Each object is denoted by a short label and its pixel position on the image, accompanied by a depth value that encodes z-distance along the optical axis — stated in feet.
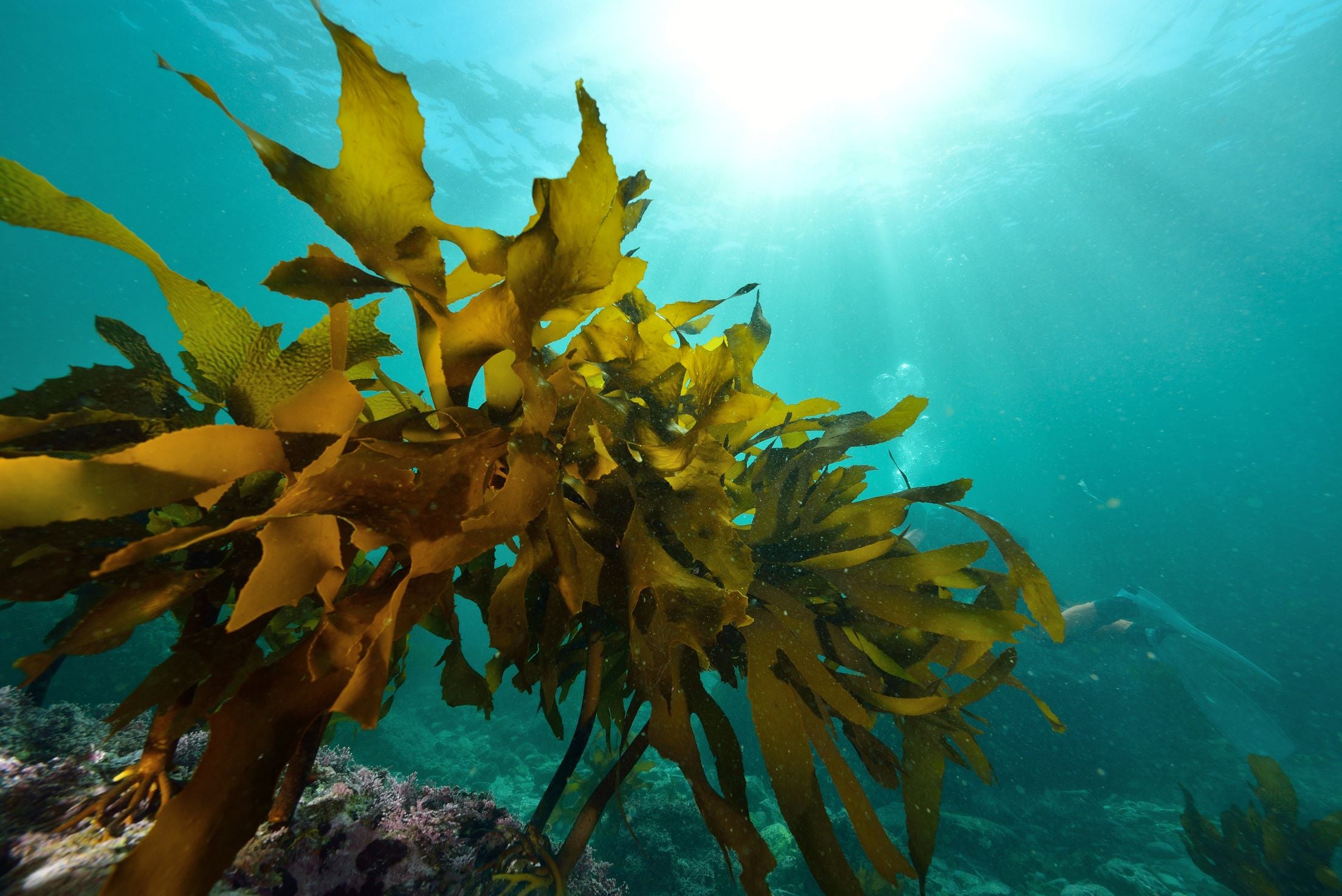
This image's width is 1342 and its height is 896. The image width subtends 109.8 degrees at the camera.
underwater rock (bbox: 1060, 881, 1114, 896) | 13.46
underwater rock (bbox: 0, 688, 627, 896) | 2.10
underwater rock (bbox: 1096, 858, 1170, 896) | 14.17
